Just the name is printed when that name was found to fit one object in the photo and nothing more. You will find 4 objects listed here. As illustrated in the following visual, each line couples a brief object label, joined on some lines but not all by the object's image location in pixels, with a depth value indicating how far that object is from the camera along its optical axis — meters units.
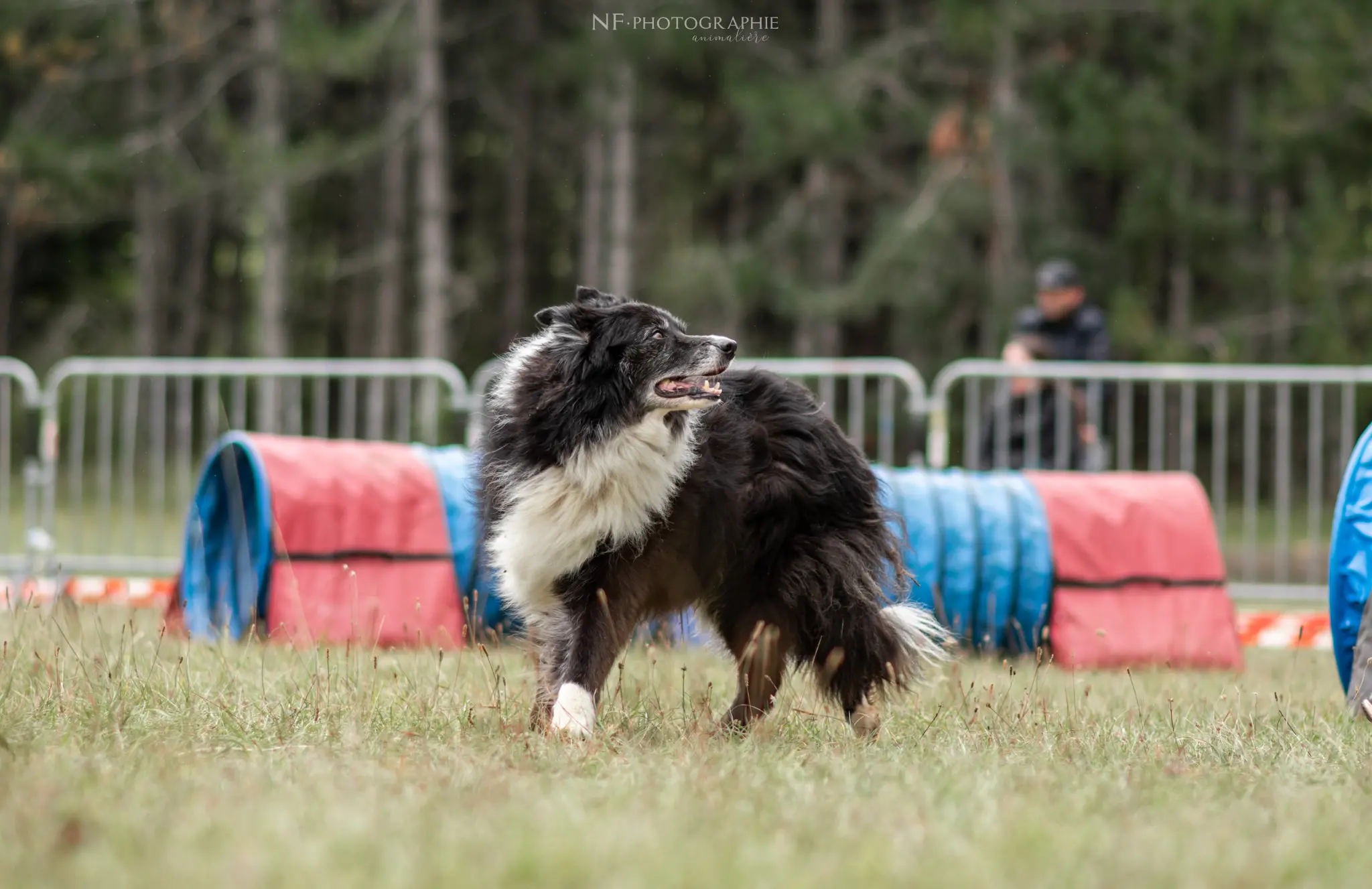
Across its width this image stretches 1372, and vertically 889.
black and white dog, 9.19
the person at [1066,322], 20.00
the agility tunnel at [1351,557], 10.49
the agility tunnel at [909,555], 13.95
